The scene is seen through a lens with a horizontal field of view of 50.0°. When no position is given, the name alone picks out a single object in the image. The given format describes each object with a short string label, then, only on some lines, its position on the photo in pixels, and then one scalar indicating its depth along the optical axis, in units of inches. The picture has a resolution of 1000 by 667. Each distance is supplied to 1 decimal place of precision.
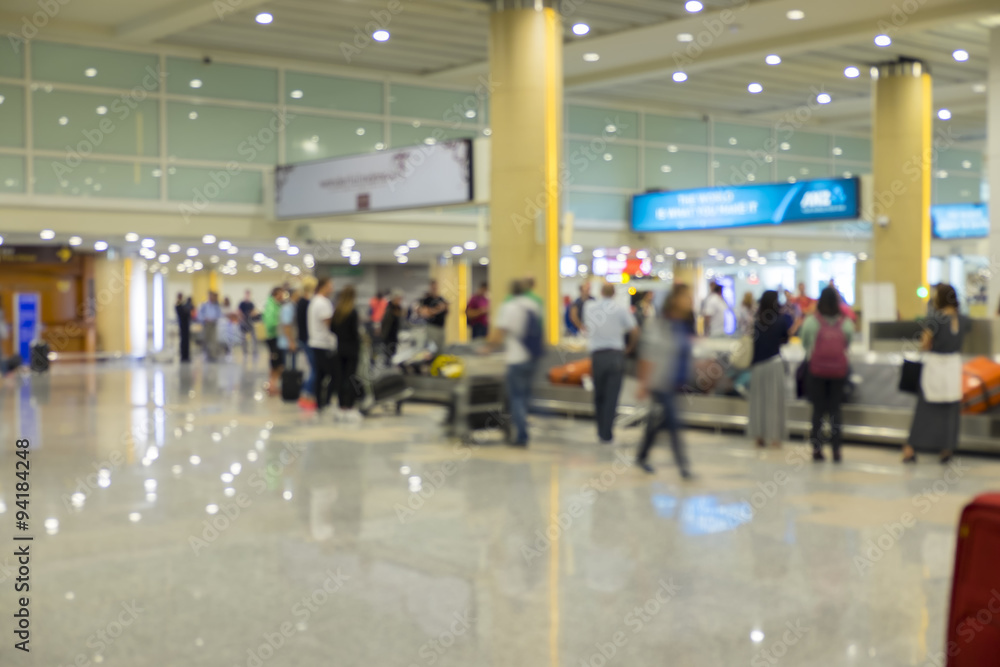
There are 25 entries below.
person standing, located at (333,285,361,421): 508.7
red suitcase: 102.9
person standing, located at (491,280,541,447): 409.7
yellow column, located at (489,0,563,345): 634.8
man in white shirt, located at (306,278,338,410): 527.5
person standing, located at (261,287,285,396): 711.7
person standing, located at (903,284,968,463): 366.6
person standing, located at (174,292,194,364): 1048.8
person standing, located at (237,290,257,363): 1240.8
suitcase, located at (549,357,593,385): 541.0
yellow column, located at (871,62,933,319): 876.0
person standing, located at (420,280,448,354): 660.7
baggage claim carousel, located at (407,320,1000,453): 418.0
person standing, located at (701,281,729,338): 727.7
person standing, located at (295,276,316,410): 575.4
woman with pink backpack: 377.4
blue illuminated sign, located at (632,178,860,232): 904.3
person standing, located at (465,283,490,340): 749.3
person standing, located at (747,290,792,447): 402.3
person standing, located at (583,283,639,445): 417.4
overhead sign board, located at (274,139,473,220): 726.5
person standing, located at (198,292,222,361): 1104.9
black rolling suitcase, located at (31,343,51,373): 890.7
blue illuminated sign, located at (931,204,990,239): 1148.5
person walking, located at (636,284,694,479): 344.2
